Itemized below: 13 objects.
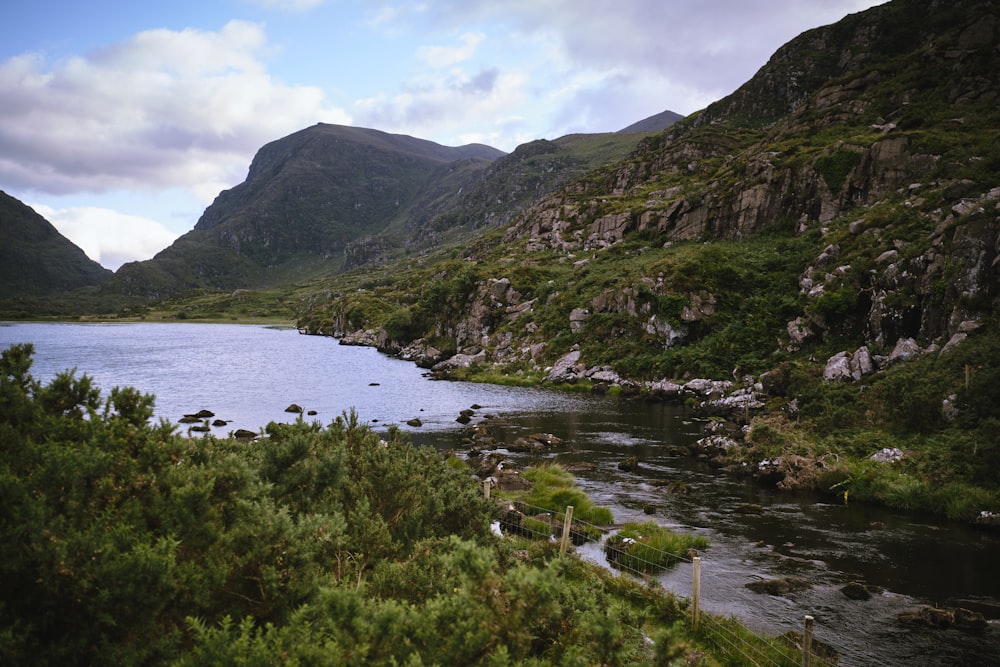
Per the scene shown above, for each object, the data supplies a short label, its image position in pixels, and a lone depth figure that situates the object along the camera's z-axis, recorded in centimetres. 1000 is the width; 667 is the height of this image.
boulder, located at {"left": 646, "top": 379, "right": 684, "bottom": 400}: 5707
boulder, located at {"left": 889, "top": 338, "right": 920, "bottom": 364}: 3947
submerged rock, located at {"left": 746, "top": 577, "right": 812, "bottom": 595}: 1839
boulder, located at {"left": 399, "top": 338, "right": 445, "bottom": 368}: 9481
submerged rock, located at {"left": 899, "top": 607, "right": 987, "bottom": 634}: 1611
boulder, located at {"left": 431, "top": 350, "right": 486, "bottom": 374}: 8420
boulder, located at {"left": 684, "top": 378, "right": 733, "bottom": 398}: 5317
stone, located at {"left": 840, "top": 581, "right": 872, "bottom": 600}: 1794
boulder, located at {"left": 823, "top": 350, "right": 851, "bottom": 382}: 4104
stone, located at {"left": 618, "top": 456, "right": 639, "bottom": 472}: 3375
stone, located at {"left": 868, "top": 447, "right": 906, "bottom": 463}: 2930
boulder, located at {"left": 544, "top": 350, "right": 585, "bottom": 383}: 6969
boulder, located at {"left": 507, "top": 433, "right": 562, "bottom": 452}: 3916
